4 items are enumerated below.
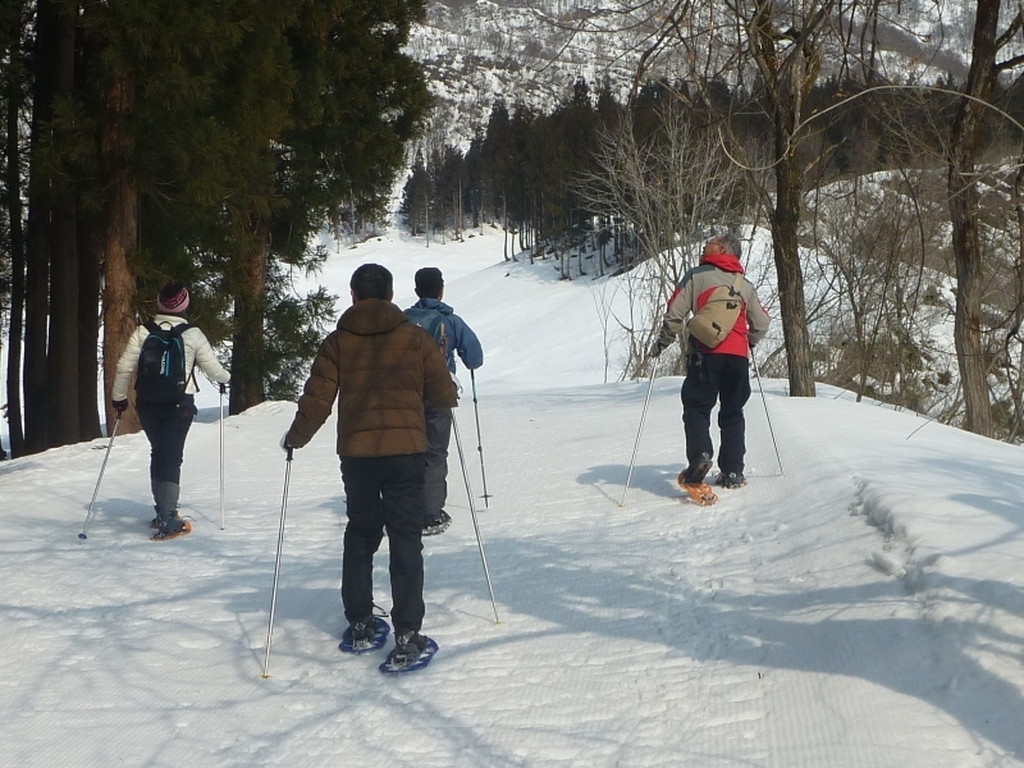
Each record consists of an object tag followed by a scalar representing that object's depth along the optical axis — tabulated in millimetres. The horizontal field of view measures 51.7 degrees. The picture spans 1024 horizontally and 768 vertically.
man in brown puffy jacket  4945
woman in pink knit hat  7863
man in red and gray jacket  7887
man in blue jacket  7574
